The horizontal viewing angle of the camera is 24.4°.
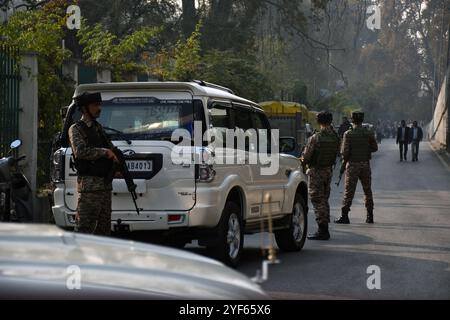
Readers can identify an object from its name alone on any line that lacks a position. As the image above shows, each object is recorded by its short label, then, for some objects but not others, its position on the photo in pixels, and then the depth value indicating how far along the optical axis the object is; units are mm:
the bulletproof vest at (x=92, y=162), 8844
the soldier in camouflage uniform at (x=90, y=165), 8805
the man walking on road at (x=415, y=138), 42534
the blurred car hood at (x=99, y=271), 3441
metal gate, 14219
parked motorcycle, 11703
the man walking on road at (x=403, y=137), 42469
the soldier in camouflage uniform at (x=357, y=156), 16297
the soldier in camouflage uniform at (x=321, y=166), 13719
